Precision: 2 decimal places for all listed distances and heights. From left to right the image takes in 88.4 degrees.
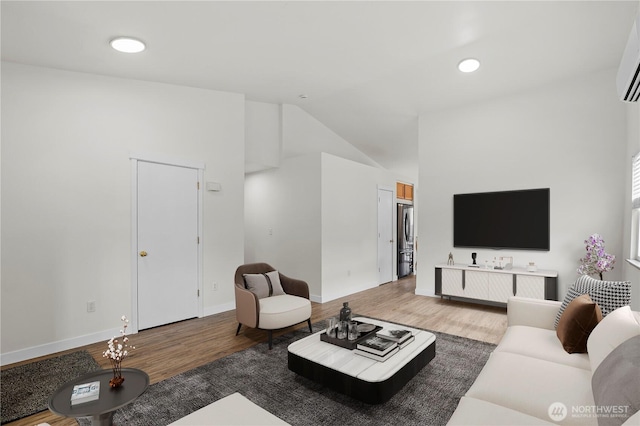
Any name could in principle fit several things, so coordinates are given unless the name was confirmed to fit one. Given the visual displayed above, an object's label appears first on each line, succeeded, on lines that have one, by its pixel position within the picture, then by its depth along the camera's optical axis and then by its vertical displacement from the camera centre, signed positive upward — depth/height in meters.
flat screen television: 4.58 -0.09
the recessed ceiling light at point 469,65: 3.84 +1.77
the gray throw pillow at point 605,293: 2.17 -0.55
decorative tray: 2.54 -1.00
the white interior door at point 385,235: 6.61 -0.45
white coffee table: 2.09 -1.05
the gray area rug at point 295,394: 2.15 -1.32
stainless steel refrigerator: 7.27 -0.58
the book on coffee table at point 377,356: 2.33 -1.02
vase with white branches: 1.81 -0.85
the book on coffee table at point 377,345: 2.37 -0.98
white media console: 4.31 -0.99
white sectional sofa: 1.37 -0.88
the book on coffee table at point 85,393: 1.67 -0.93
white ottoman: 1.50 -0.96
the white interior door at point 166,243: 3.96 -0.37
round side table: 1.61 -0.96
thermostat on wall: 4.57 +0.39
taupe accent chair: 3.32 -0.96
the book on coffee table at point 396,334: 2.57 -0.98
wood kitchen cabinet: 7.31 +0.53
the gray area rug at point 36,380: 2.33 -1.37
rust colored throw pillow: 2.04 -0.70
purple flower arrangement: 3.87 -0.55
